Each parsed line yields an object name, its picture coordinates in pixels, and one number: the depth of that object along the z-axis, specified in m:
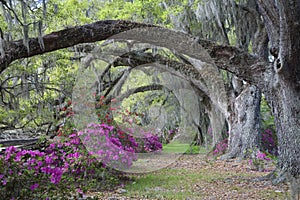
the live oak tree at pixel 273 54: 4.94
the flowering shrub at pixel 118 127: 7.02
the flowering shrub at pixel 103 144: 6.16
